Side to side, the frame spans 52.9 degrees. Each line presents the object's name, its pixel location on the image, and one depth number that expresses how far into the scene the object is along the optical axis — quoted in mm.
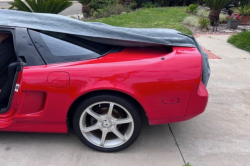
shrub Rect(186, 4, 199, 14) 13836
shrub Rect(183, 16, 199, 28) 10642
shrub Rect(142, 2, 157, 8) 17219
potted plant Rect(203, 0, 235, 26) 10109
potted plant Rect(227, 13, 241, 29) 10141
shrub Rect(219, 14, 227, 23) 11331
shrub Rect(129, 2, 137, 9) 17366
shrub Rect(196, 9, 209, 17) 13028
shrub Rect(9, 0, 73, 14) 7918
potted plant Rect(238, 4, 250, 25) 10875
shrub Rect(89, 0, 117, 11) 15658
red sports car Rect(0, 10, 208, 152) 2541
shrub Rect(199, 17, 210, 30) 9727
